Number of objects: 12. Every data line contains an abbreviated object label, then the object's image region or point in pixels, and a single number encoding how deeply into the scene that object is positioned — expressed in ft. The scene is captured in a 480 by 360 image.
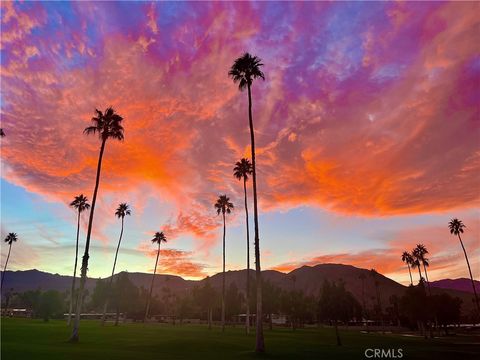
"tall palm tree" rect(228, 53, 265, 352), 137.08
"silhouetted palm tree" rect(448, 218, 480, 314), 355.97
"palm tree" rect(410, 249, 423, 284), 408.44
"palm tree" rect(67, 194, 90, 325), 291.58
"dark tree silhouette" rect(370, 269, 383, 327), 572.67
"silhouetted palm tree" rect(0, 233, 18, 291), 440.45
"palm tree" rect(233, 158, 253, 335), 242.99
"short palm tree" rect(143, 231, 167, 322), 389.11
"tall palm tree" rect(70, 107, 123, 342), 152.25
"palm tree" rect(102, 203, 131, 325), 325.97
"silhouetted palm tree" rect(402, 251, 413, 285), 441.93
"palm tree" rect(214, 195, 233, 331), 295.07
